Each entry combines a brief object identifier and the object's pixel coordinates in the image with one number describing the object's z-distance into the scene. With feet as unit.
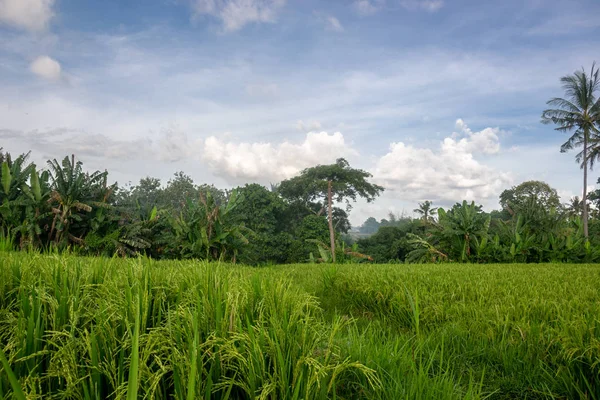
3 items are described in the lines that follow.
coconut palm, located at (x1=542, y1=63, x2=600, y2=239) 86.99
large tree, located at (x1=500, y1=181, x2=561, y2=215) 118.12
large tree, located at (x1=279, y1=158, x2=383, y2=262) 104.06
